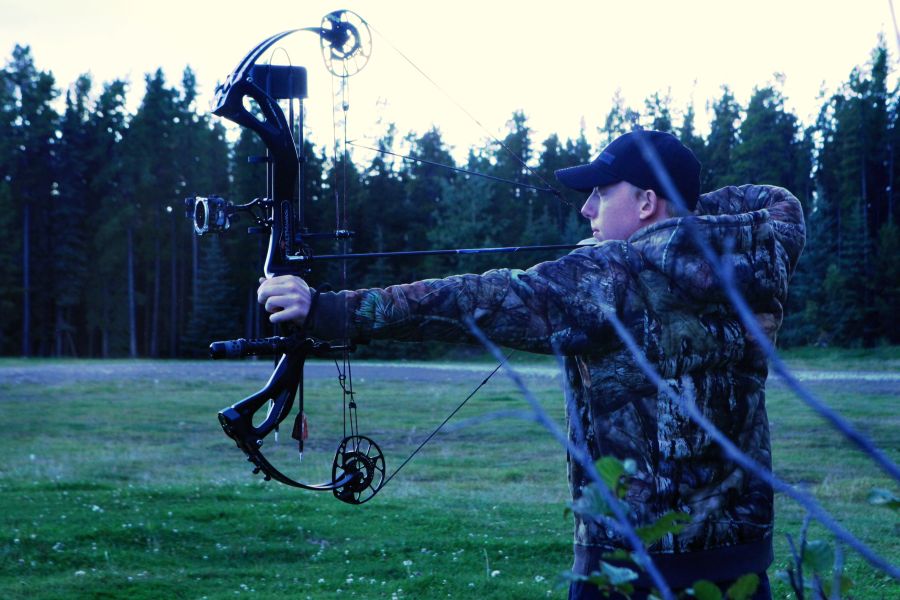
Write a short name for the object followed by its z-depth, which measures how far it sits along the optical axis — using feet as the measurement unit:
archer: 7.89
